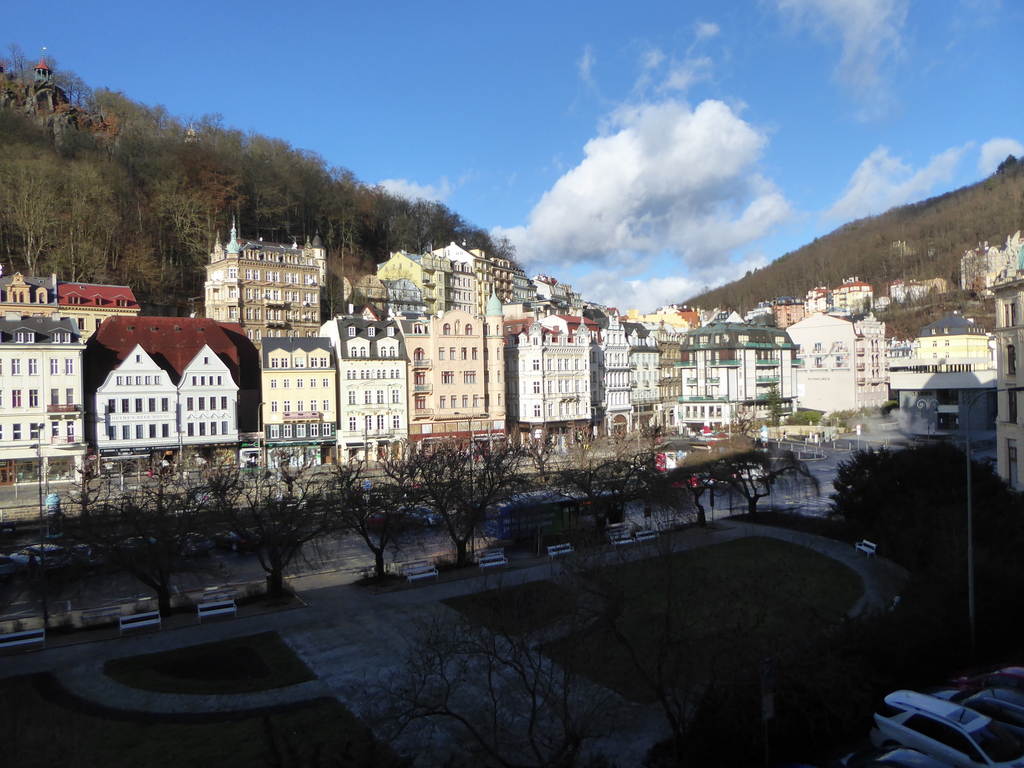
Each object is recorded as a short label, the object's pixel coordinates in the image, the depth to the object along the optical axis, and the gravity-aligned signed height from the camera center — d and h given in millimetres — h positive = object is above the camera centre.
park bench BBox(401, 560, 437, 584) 25003 -6457
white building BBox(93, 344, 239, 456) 49688 -468
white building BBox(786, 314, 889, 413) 86125 +2465
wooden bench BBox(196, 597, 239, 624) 21703 -6584
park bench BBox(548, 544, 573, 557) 26650 -6232
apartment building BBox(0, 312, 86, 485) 46938 +145
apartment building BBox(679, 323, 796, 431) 79500 +1467
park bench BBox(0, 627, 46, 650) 19312 -6616
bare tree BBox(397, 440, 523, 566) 26547 -3740
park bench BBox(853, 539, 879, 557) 26562 -6290
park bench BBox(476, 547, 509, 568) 26212 -6372
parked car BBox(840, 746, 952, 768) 12180 -6671
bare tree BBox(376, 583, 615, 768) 11383 -6272
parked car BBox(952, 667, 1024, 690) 14875 -6499
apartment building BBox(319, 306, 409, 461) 56625 +695
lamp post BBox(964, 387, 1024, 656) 16573 -4755
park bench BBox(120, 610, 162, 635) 20578 -6585
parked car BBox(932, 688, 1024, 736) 13406 -6455
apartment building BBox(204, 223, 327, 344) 65812 +10677
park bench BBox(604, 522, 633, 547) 28694 -6234
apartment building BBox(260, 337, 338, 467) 54562 -135
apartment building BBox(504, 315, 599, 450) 65000 +1031
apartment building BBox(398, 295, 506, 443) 60156 +1578
